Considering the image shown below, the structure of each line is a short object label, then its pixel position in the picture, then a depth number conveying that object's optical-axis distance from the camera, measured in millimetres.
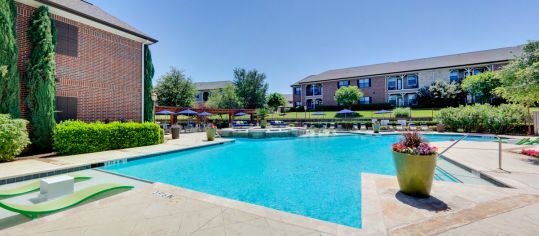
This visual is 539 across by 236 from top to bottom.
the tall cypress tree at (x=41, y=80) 9211
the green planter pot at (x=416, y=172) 3967
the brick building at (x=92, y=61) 10172
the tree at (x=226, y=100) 39219
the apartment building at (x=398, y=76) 30734
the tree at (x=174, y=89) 33375
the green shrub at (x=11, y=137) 7520
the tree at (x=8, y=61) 8305
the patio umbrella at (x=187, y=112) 22258
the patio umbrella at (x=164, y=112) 20680
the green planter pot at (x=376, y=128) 21375
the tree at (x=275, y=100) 42531
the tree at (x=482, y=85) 25594
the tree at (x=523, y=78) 7934
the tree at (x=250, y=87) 42906
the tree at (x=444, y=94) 29609
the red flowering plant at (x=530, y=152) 8131
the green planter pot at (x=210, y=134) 14594
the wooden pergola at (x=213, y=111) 20919
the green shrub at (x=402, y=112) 28562
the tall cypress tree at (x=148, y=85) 14492
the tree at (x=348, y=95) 34156
